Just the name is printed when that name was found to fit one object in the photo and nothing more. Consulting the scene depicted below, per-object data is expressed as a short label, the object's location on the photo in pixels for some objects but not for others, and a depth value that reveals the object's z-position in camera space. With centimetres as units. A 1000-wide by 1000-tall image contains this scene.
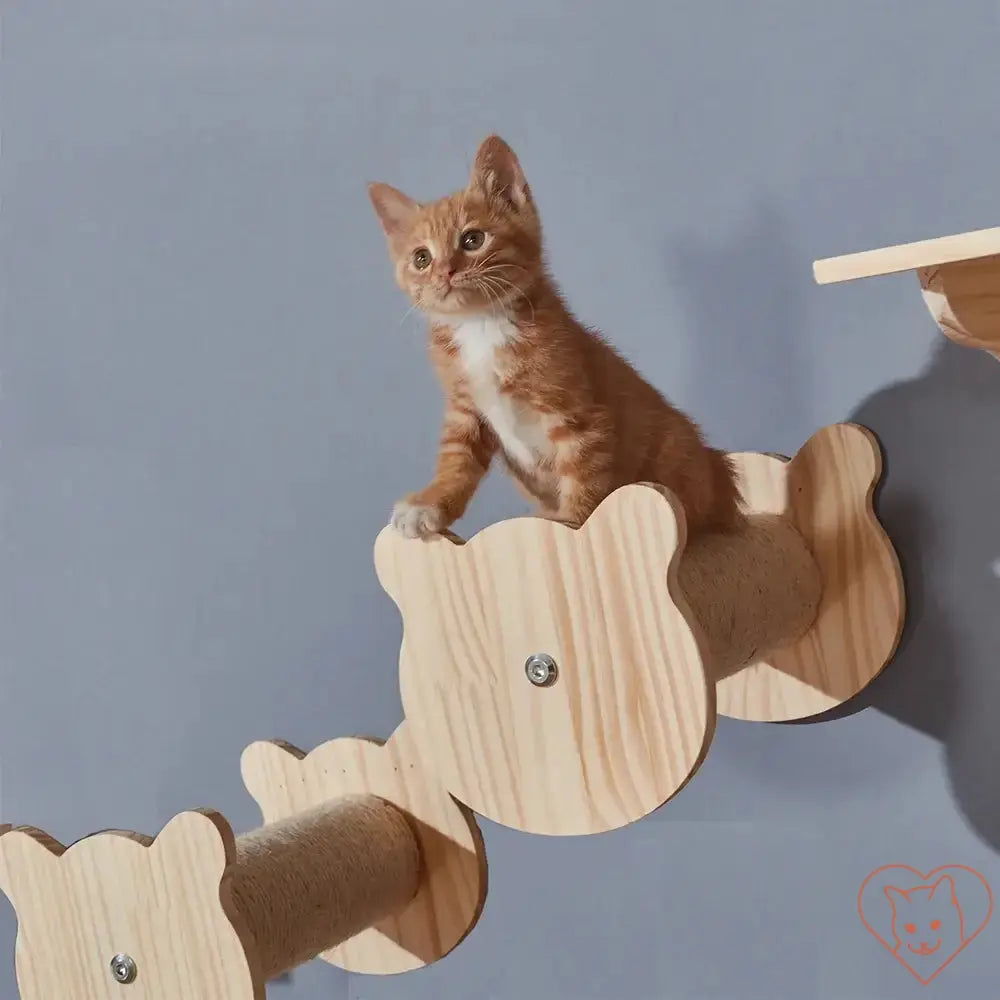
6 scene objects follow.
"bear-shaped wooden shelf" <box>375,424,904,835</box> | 151
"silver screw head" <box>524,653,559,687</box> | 154
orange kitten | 158
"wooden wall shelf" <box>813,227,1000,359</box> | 149
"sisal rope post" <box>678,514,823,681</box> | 159
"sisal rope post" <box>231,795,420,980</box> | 158
